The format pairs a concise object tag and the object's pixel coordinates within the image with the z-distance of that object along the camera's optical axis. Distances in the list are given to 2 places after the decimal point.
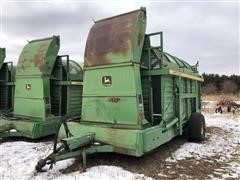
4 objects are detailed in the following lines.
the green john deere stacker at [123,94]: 3.32
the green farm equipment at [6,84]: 6.44
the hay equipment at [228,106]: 11.14
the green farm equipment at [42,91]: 5.00
